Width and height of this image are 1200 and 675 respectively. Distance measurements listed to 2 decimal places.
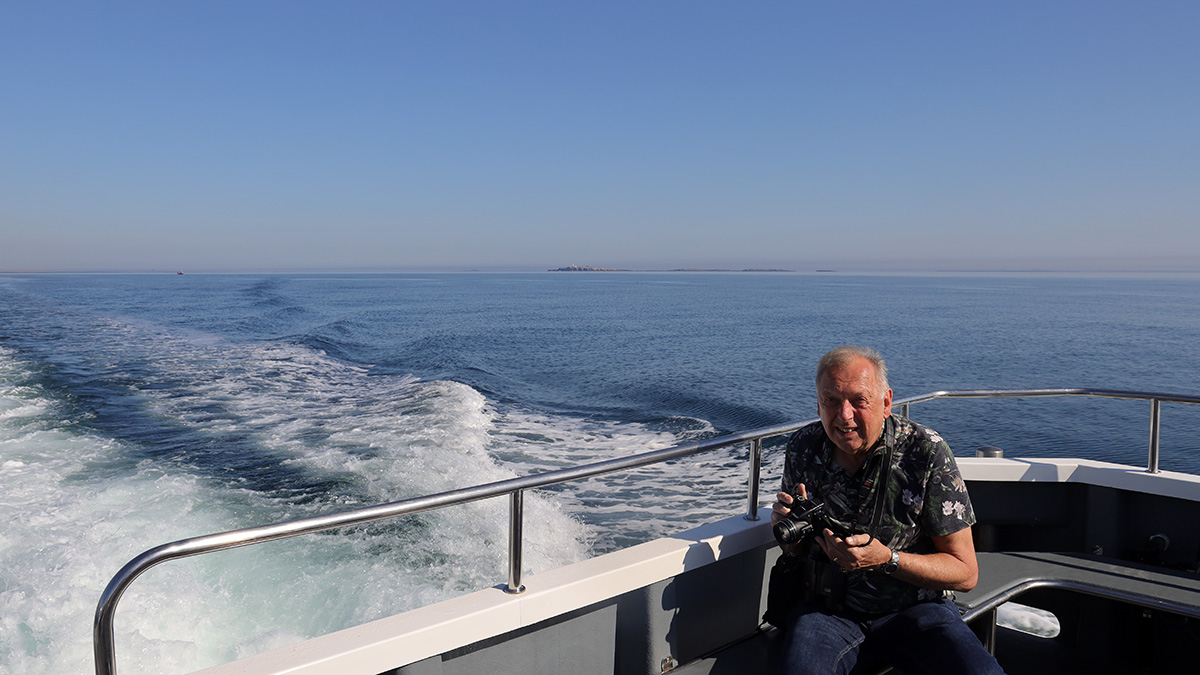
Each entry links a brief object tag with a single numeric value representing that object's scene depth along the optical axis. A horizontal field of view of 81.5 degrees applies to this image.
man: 2.21
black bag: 2.54
